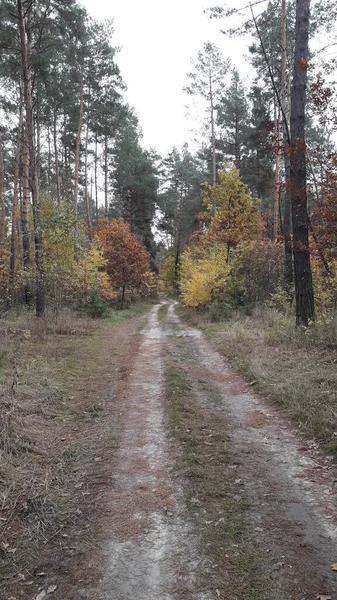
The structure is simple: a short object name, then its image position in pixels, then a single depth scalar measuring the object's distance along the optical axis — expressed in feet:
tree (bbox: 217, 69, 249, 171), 87.76
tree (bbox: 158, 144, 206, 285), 116.88
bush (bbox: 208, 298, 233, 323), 50.19
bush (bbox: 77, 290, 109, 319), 57.52
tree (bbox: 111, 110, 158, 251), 104.32
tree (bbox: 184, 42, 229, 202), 75.82
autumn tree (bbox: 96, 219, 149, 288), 74.90
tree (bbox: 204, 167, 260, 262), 57.77
